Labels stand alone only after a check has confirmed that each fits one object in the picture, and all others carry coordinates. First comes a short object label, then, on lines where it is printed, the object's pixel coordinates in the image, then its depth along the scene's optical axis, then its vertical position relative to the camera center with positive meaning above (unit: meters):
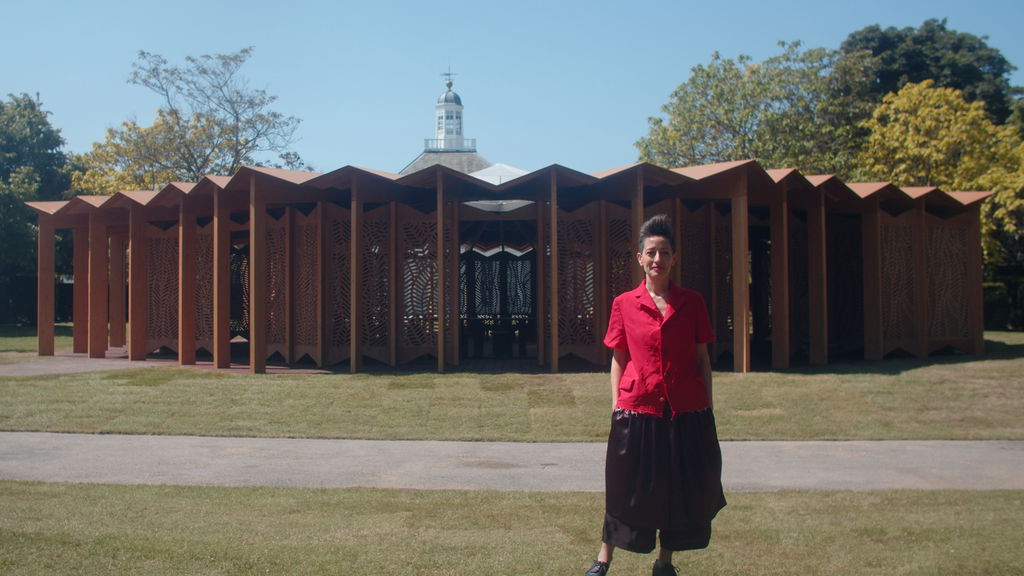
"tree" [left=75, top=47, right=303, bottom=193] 33.38 +6.50
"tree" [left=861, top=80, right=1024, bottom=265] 25.92 +4.65
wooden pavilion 14.76 +0.85
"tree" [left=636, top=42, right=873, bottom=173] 30.39 +6.94
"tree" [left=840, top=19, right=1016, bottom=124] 38.59 +11.03
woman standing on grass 4.39 -0.64
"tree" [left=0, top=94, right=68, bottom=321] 30.42 +5.54
